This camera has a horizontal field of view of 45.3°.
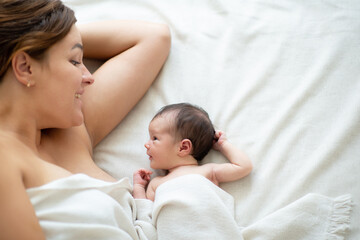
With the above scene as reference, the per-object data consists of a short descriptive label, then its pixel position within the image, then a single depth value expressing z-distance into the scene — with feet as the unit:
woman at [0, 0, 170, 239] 3.22
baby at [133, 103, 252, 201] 4.65
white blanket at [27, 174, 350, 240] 3.48
